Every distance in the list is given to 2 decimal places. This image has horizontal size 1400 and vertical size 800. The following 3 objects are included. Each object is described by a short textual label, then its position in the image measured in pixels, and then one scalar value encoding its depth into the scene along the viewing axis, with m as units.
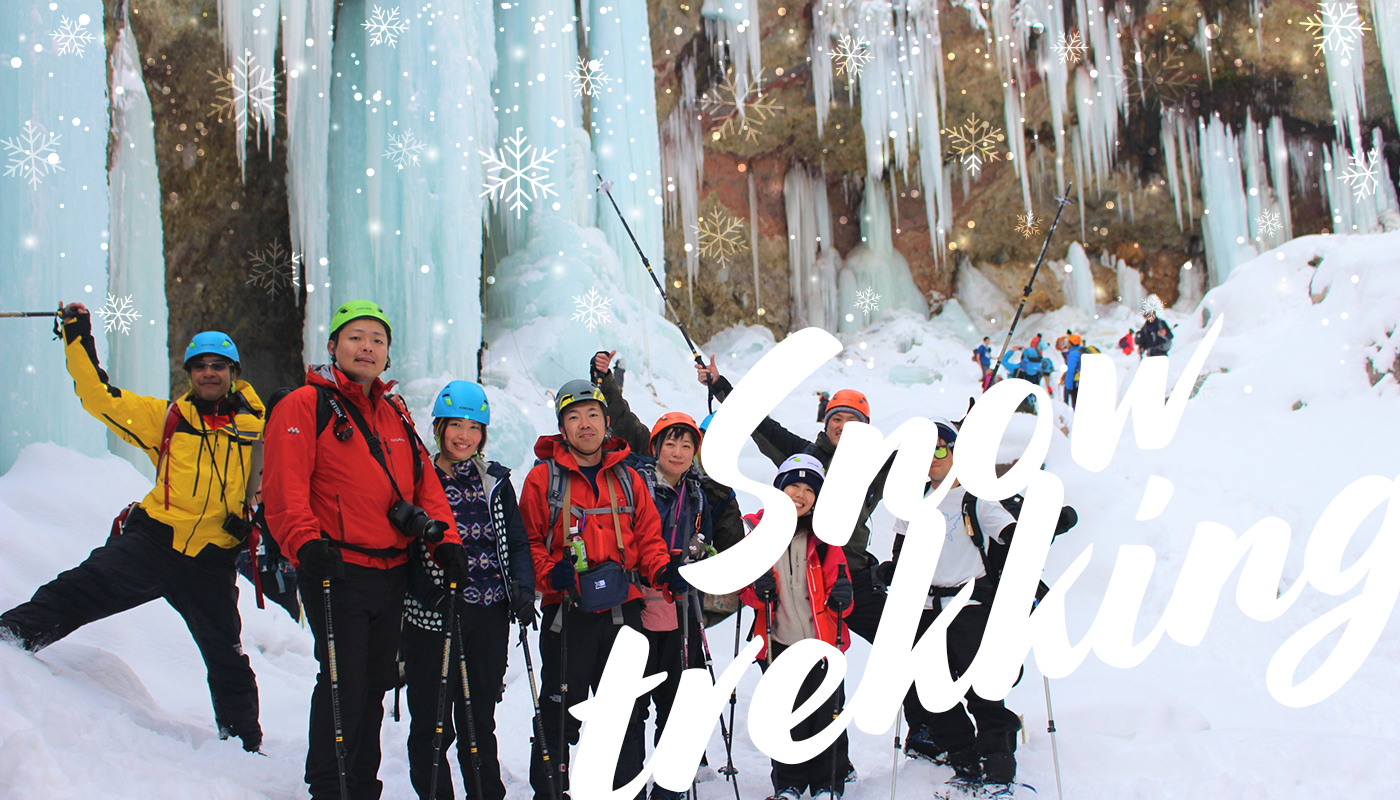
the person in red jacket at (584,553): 3.15
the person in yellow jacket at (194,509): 3.33
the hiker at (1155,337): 13.61
